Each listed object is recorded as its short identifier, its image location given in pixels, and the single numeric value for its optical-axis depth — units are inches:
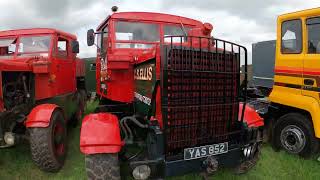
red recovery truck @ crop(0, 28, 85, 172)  127.6
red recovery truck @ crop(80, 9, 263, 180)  93.7
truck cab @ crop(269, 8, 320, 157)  145.5
